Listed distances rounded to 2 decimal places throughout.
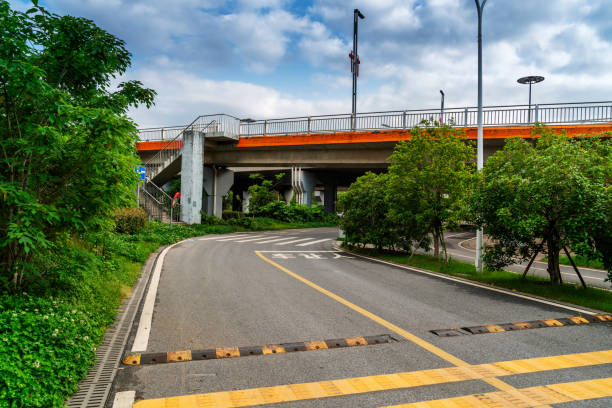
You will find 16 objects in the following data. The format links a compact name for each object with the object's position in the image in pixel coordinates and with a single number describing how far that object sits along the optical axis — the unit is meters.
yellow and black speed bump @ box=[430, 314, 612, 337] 6.02
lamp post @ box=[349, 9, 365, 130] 32.81
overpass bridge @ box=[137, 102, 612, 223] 23.88
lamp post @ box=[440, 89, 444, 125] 22.02
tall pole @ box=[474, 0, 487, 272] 12.95
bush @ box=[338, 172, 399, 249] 16.97
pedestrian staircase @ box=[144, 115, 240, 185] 29.28
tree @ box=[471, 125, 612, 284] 7.92
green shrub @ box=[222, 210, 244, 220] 40.06
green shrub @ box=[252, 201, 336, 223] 37.91
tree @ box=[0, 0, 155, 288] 4.61
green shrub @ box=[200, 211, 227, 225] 29.88
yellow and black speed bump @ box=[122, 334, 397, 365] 4.75
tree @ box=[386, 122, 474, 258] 14.08
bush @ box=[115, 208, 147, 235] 17.89
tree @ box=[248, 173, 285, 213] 39.66
